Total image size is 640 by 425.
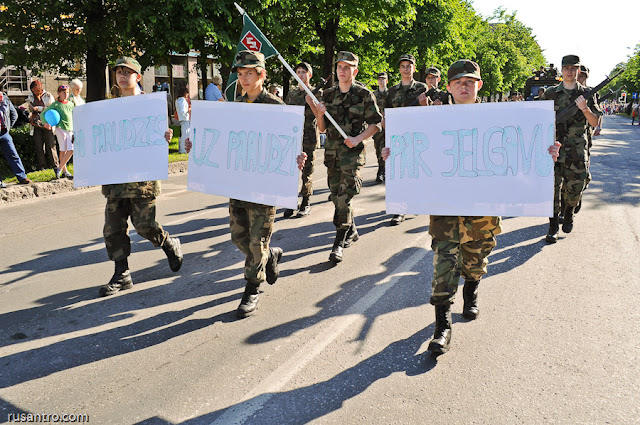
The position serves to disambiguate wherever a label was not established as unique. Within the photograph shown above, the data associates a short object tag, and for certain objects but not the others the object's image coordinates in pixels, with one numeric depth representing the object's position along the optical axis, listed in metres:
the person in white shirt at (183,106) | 14.25
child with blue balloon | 10.53
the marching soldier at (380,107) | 10.17
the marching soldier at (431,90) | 7.69
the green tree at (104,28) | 12.77
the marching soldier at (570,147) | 6.14
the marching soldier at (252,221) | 4.25
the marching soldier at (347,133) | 5.58
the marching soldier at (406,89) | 8.23
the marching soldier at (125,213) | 4.75
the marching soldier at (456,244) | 3.61
